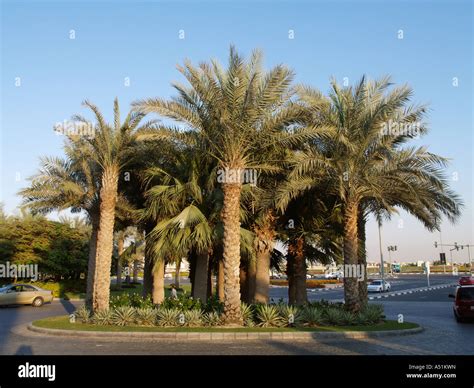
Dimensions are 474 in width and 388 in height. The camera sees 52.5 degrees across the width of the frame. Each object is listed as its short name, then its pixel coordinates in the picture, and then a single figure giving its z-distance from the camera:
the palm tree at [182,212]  19.94
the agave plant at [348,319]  17.47
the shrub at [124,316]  17.97
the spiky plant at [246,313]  17.69
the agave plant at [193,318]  17.30
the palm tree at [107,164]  20.22
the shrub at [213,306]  19.65
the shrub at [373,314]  17.97
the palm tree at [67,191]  24.75
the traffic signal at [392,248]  72.81
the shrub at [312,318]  17.38
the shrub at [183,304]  19.09
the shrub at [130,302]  20.28
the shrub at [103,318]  18.19
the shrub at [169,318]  17.52
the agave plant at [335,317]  17.50
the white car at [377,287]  50.12
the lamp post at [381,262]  50.81
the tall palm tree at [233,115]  17.45
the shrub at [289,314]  17.12
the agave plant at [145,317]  17.81
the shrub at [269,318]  17.16
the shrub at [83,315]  18.97
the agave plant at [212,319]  17.23
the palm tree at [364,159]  18.44
